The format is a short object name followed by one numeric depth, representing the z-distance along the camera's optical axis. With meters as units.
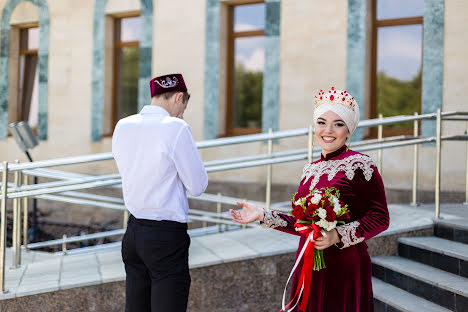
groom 2.79
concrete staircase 3.97
